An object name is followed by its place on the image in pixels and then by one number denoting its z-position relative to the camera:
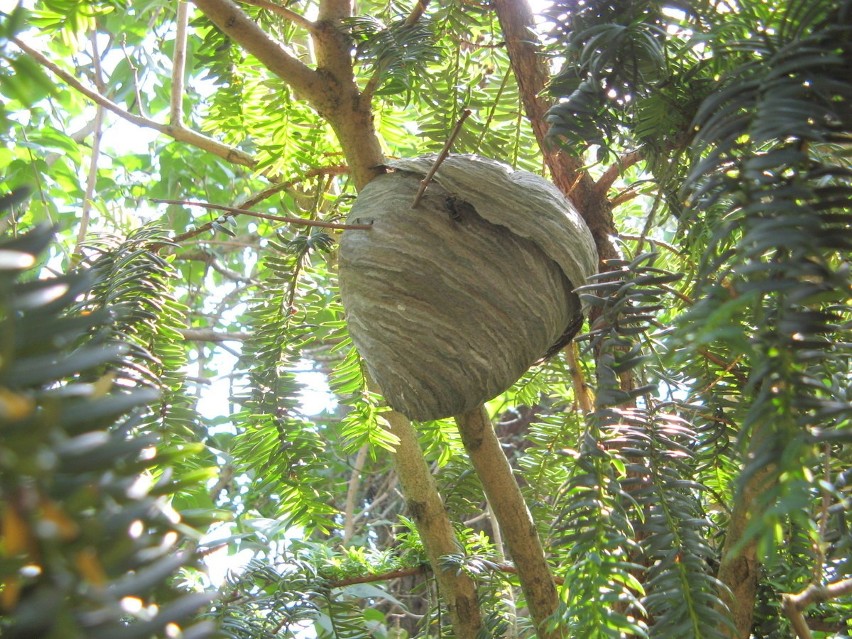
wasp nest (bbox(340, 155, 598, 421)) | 0.72
